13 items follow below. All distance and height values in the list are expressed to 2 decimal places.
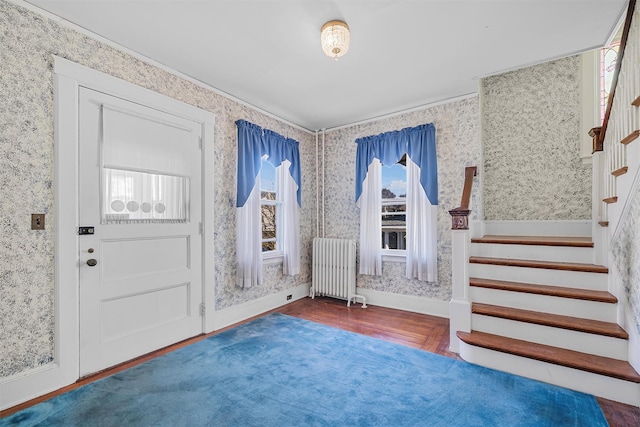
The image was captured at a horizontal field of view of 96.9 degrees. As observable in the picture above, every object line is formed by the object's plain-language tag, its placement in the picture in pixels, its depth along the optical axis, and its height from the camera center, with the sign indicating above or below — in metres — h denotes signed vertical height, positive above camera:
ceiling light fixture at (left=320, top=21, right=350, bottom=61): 2.00 +1.27
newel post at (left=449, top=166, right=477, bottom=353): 2.48 -0.57
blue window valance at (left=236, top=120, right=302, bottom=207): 3.28 +0.82
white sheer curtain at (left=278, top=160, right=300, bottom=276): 3.90 -0.11
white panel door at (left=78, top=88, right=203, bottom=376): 2.17 -0.12
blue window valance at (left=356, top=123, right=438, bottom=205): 3.46 +0.84
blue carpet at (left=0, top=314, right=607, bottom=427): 1.68 -1.21
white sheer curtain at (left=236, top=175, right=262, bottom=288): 3.24 -0.30
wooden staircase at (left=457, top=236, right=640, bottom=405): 1.91 -0.81
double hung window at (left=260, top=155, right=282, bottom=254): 3.81 +0.09
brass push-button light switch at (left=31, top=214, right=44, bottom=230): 1.91 -0.03
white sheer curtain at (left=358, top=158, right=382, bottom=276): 3.87 -0.10
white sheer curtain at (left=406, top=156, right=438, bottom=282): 3.44 -0.21
